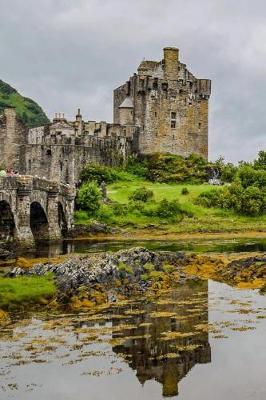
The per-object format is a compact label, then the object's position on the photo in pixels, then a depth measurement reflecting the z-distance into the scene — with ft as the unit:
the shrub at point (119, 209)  250.78
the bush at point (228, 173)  306.96
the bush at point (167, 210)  252.62
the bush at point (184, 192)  271.88
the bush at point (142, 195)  262.47
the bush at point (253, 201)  261.44
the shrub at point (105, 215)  246.06
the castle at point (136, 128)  314.35
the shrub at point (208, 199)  264.52
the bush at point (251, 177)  276.76
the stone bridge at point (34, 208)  178.40
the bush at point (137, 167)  319.27
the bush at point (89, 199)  249.75
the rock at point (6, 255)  146.18
